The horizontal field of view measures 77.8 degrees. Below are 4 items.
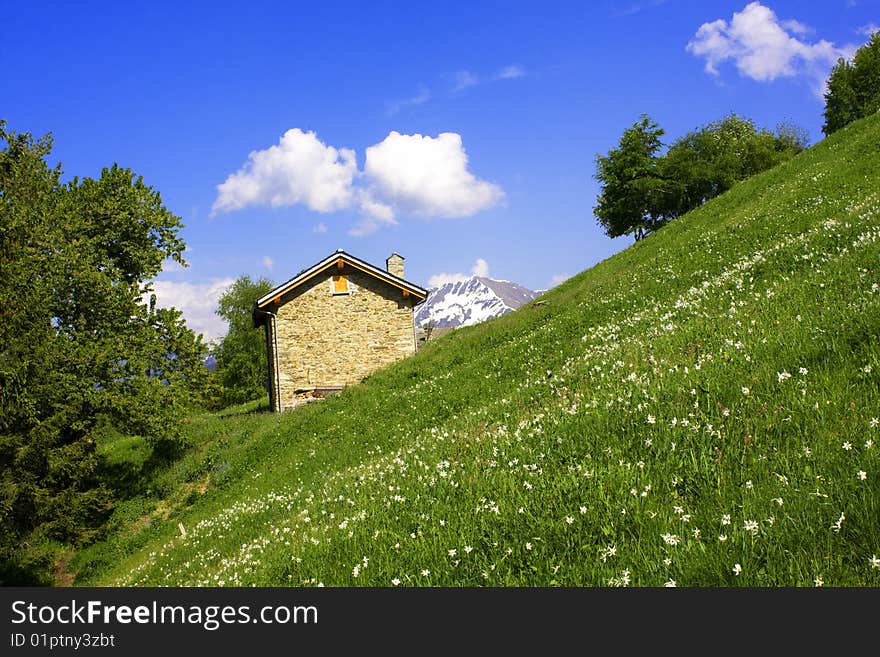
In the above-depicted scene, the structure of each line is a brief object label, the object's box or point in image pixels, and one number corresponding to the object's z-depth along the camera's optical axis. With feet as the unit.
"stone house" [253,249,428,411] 117.08
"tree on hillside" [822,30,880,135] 212.64
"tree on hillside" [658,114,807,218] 223.92
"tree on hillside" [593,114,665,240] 219.20
